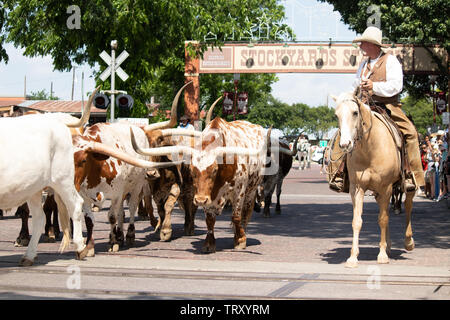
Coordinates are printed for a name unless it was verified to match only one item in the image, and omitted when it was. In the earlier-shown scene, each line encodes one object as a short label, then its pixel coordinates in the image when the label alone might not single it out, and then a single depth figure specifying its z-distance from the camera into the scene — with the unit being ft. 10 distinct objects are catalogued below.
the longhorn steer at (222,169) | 34.76
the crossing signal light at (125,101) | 67.77
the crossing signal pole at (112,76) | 64.97
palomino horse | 31.50
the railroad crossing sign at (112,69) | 64.39
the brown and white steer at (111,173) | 34.14
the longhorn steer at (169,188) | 40.81
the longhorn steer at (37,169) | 28.91
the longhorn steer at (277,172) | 55.57
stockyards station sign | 116.67
